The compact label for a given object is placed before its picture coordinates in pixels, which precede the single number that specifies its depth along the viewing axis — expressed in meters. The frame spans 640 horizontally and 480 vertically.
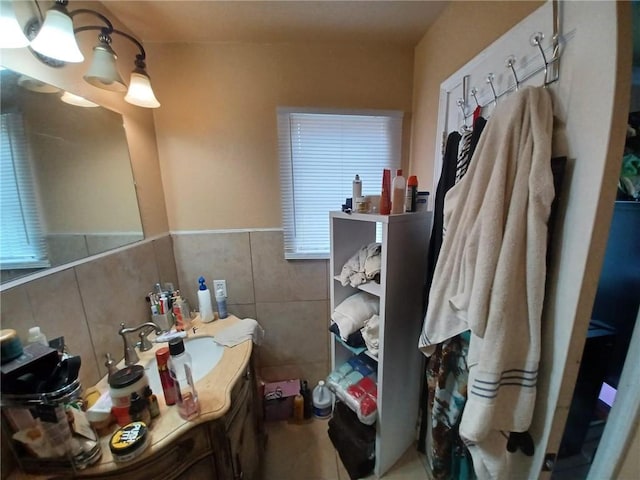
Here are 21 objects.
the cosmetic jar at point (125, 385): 0.68
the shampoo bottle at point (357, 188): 1.12
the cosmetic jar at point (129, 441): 0.60
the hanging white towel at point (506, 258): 0.57
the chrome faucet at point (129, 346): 0.92
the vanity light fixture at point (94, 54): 0.68
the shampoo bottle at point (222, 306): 1.37
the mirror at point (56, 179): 0.64
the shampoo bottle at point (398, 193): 1.00
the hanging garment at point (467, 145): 0.75
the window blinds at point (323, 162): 1.38
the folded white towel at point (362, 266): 1.09
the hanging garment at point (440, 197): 0.91
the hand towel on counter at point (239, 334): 1.14
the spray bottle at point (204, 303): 1.32
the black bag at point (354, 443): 1.20
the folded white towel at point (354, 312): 1.17
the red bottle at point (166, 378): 0.74
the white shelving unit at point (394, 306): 0.99
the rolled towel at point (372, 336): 1.11
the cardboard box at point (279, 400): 1.54
